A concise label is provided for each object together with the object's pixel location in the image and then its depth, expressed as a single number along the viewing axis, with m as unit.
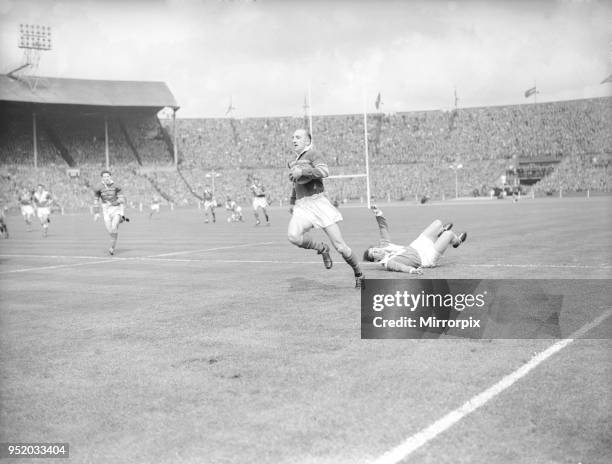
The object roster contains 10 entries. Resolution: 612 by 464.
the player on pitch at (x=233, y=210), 33.56
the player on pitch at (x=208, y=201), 33.25
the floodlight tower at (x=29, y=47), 56.94
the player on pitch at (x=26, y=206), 33.59
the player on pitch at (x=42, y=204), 26.28
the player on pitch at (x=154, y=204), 44.22
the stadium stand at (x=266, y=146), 64.38
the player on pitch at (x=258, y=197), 29.62
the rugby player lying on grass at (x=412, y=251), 10.06
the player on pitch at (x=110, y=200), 16.67
